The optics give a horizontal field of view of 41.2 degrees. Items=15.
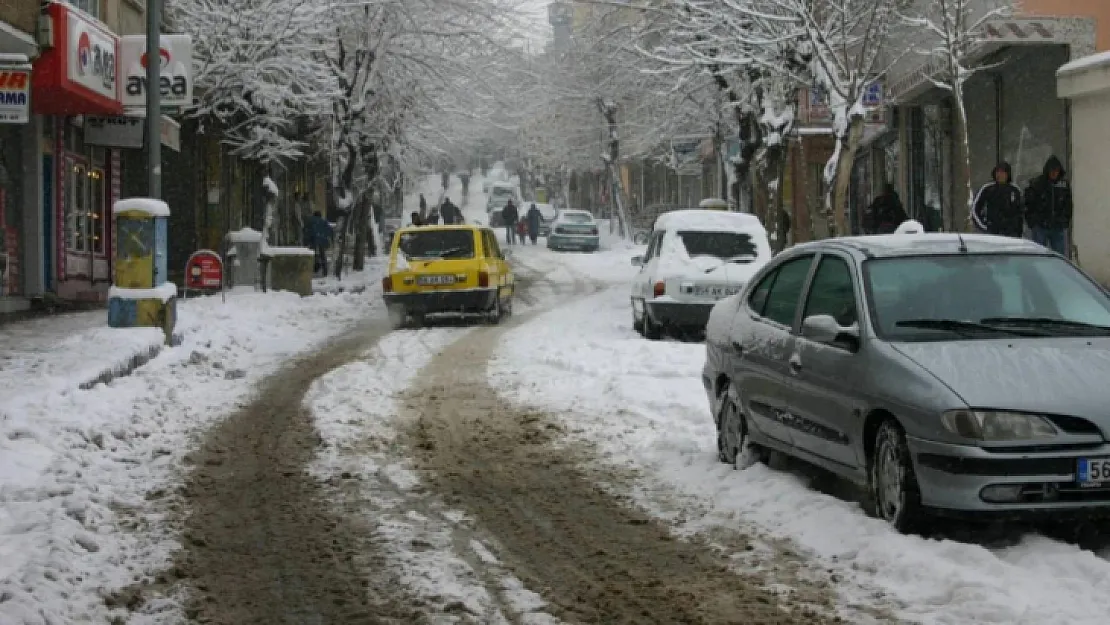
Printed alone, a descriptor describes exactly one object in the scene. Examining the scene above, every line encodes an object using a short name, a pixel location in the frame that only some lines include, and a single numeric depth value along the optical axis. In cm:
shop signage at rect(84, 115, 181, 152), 2652
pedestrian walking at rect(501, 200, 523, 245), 6152
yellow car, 2239
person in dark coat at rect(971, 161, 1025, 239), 1877
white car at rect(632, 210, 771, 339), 1922
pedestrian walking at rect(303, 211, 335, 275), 3772
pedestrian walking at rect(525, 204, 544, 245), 6356
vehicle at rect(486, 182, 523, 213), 8069
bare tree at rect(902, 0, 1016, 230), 1950
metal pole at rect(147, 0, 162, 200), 1845
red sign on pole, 2347
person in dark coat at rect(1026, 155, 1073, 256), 1881
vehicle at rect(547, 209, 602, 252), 5600
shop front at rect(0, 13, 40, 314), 2306
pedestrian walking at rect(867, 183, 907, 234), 2367
